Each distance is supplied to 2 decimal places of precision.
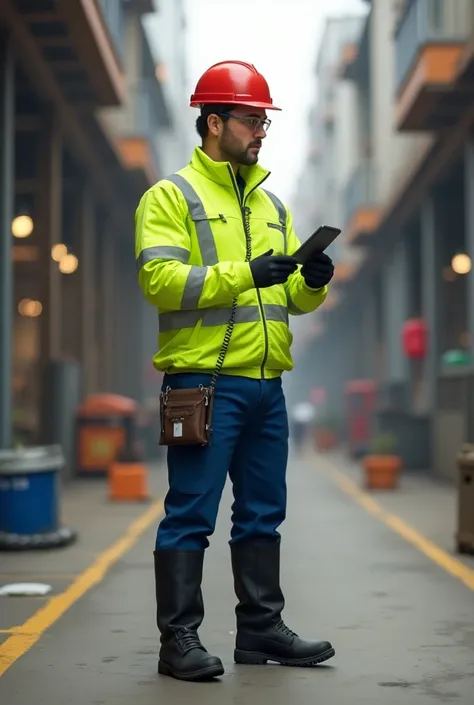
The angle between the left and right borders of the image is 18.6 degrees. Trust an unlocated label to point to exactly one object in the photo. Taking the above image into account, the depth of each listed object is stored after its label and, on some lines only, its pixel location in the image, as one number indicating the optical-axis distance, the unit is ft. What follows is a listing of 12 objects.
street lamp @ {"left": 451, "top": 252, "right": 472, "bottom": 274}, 88.07
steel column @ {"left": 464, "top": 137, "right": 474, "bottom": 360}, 69.67
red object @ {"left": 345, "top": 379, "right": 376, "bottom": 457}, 127.13
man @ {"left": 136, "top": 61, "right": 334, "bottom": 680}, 19.65
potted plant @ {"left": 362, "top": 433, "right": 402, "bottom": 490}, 71.41
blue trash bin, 40.73
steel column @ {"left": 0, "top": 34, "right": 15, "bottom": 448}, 57.36
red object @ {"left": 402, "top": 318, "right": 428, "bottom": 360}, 91.66
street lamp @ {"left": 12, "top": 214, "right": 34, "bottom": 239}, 83.76
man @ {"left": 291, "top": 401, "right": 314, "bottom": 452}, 160.56
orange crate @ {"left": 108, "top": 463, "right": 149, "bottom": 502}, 63.57
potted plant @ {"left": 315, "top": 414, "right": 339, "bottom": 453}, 148.56
